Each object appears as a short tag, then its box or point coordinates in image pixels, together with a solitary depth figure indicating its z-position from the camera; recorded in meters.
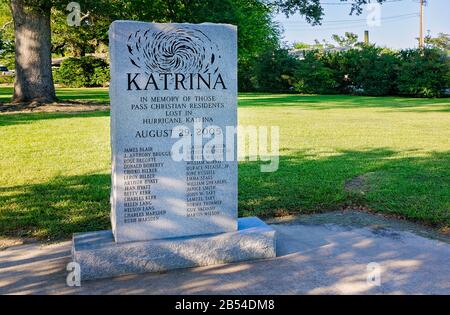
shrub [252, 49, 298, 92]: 38.47
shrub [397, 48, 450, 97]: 31.92
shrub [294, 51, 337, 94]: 36.69
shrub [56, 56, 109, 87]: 39.34
